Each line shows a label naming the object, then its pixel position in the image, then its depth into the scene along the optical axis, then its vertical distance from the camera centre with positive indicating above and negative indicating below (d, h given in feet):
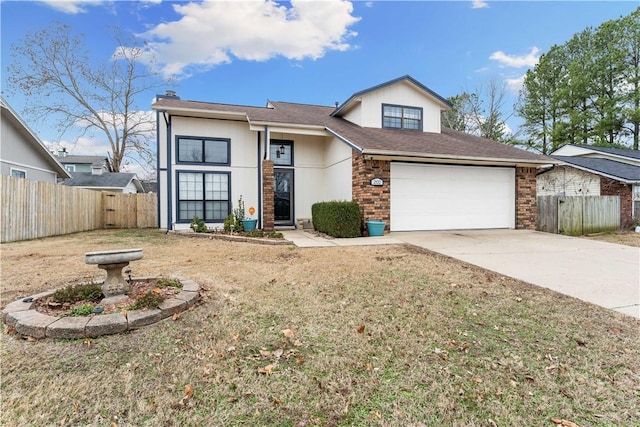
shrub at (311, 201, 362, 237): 31.35 -0.84
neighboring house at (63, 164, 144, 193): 76.68 +7.89
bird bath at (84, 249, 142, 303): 11.03 -2.10
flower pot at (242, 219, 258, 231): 36.17 -1.53
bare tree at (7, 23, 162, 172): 67.26 +29.09
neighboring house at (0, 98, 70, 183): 38.61 +8.32
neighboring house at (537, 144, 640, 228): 43.11 +4.97
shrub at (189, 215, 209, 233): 35.58 -1.73
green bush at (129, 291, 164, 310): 10.62 -3.16
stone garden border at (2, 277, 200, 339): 9.07 -3.37
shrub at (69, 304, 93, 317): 10.06 -3.27
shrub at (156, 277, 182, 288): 13.07 -3.08
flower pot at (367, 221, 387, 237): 32.01 -1.69
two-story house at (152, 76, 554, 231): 34.53 +5.33
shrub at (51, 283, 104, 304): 11.27 -3.06
